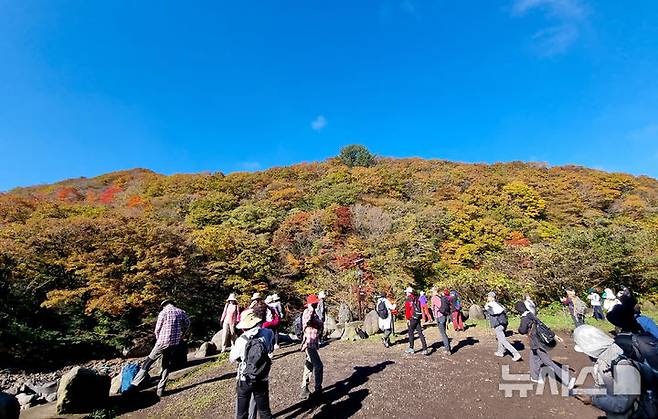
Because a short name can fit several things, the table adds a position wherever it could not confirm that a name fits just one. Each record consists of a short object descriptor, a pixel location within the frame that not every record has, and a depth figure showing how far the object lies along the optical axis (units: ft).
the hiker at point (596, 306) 42.80
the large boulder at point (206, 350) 33.73
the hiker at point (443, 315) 28.40
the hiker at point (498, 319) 25.13
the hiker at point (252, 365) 13.20
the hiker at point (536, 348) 20.21
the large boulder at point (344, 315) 51.18
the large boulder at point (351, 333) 39.58
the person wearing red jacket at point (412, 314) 28.27
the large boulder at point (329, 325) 43.99
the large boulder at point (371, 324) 42.18
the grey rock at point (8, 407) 10.01
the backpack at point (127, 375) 22.20
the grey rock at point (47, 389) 26.02
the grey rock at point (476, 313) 49.85
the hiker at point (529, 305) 20.85
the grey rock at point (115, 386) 22.33
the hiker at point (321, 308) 32.81
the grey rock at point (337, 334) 43.04
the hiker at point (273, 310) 22.86
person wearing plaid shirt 21.39
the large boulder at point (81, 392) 18.56
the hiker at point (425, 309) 49.41
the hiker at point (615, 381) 7.20
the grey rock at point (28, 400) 22.97
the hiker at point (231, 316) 27.66
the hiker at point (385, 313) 31.01
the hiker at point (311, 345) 18.78
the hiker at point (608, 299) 36.91
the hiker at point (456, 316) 41.47
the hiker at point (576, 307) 38.96
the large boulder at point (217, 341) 36.29
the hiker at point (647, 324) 8.40
